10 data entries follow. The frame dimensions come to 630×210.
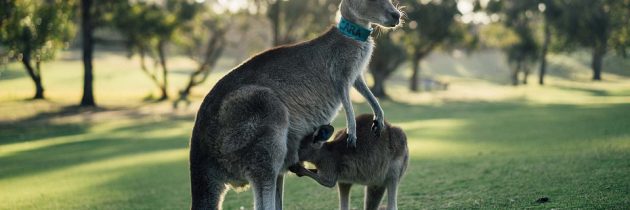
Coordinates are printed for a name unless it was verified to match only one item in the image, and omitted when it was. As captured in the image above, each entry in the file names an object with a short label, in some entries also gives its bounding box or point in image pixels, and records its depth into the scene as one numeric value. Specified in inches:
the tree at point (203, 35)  1571.1
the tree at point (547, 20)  2099.5
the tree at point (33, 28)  957.2
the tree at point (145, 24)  1255.5
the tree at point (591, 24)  1984.5
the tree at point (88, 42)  1249.4
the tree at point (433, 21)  1678.2
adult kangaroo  185.2
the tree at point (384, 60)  1582.2
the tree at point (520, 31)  2096.5
